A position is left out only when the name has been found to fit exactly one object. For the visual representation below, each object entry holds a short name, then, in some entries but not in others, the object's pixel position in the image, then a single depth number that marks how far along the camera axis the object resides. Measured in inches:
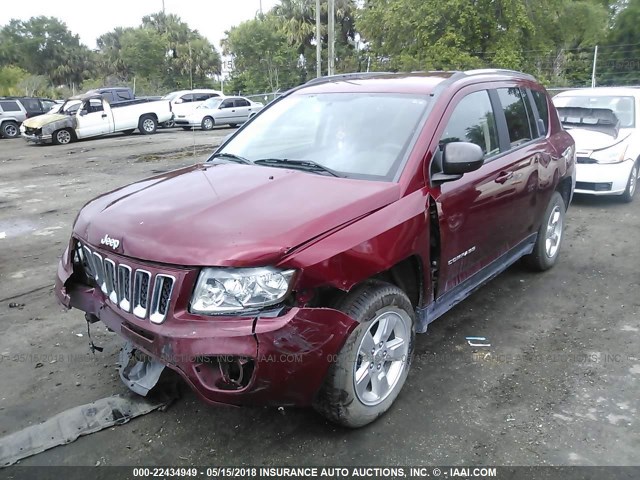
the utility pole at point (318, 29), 961.7
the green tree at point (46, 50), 1927.9
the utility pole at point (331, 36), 824.6
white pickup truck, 744.3
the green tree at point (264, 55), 1455.5
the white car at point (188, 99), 948.0
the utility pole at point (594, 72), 824.1
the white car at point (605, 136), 307.4
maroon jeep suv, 97.4
